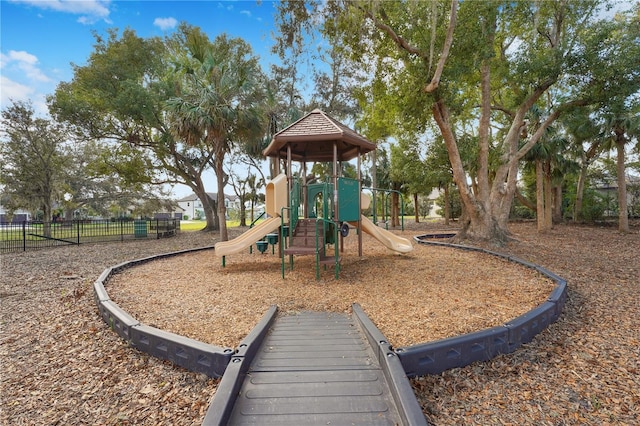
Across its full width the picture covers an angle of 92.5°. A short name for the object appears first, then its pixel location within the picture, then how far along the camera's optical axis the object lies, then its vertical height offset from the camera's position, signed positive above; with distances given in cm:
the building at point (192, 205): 7419 +239
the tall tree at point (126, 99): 1563 +590
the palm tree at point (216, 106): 1204 +433
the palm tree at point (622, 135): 1433 +364
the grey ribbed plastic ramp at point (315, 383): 231 -148
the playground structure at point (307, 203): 710 +24
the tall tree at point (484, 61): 930 +488
